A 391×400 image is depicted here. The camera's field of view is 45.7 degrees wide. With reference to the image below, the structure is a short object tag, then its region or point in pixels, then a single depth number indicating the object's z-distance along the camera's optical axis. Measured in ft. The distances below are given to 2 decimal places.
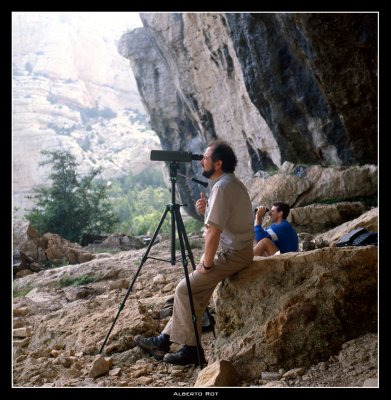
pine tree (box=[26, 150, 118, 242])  56.95
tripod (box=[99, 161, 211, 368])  11.62
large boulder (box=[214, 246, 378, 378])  10.09
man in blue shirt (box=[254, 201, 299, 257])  15.25
